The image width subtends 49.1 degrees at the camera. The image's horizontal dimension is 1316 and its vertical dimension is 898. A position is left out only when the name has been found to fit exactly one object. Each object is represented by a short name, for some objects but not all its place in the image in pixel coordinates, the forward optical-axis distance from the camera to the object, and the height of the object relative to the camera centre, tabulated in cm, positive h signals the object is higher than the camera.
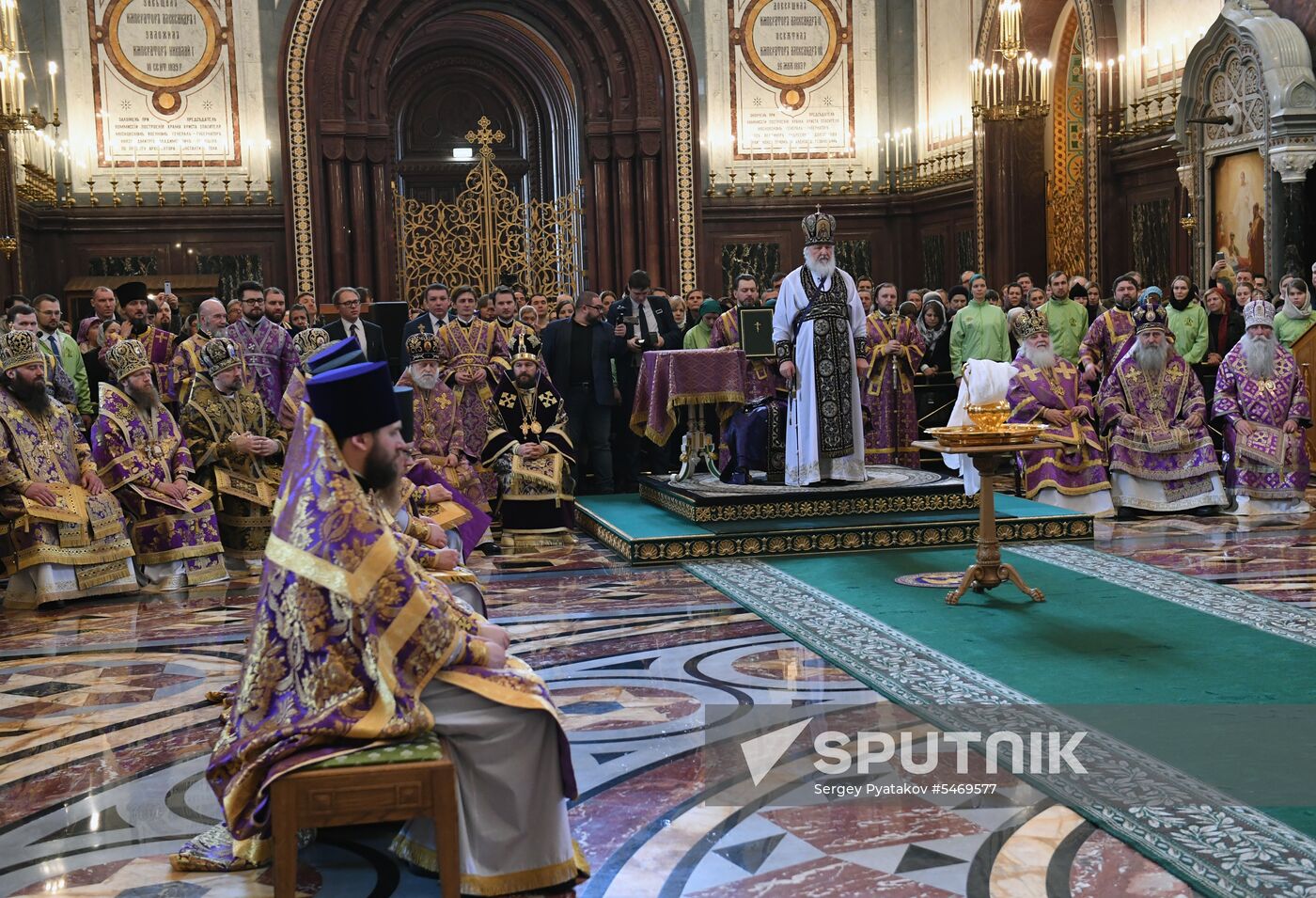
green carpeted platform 891 -117
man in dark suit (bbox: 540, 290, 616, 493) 1153 -9
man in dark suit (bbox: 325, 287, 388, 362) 1019 +25
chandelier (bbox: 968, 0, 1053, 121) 1404 +271
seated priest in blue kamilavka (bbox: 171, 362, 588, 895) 353 -79
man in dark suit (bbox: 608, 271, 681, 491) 1191 +10
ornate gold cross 1753 +272
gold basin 707 -36
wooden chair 345 -105
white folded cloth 994 -31
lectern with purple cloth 1040 -25
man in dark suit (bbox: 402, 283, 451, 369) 1030 +36
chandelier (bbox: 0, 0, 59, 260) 1155 +230
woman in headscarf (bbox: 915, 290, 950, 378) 1356 +10
